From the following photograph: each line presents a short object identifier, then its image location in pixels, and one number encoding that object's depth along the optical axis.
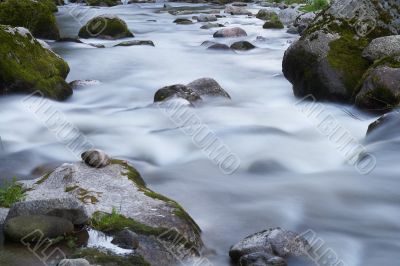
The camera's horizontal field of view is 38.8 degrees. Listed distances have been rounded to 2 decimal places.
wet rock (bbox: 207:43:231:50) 16.92
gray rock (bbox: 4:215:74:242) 4.57
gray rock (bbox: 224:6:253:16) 28.84
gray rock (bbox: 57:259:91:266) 3.96
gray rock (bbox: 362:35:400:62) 10.08
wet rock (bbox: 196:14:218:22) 24.70
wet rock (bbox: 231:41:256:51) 17.11
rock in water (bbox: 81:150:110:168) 6.16
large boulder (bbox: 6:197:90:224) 4.71
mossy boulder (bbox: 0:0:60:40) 16.84
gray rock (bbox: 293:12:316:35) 20.80
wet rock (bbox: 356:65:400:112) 9.05
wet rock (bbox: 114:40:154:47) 17.19
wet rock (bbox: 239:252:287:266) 4.58
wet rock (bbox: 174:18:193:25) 23.80
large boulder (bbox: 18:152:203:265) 4.84
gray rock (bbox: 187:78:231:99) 10.63
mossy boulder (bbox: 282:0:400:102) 10.20
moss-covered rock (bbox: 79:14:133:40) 18.84
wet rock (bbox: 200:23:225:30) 22.34
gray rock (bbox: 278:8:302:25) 23.97
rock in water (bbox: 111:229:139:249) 4.60
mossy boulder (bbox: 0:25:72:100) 10.30
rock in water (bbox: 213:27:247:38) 19.59
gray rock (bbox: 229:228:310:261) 4.82
